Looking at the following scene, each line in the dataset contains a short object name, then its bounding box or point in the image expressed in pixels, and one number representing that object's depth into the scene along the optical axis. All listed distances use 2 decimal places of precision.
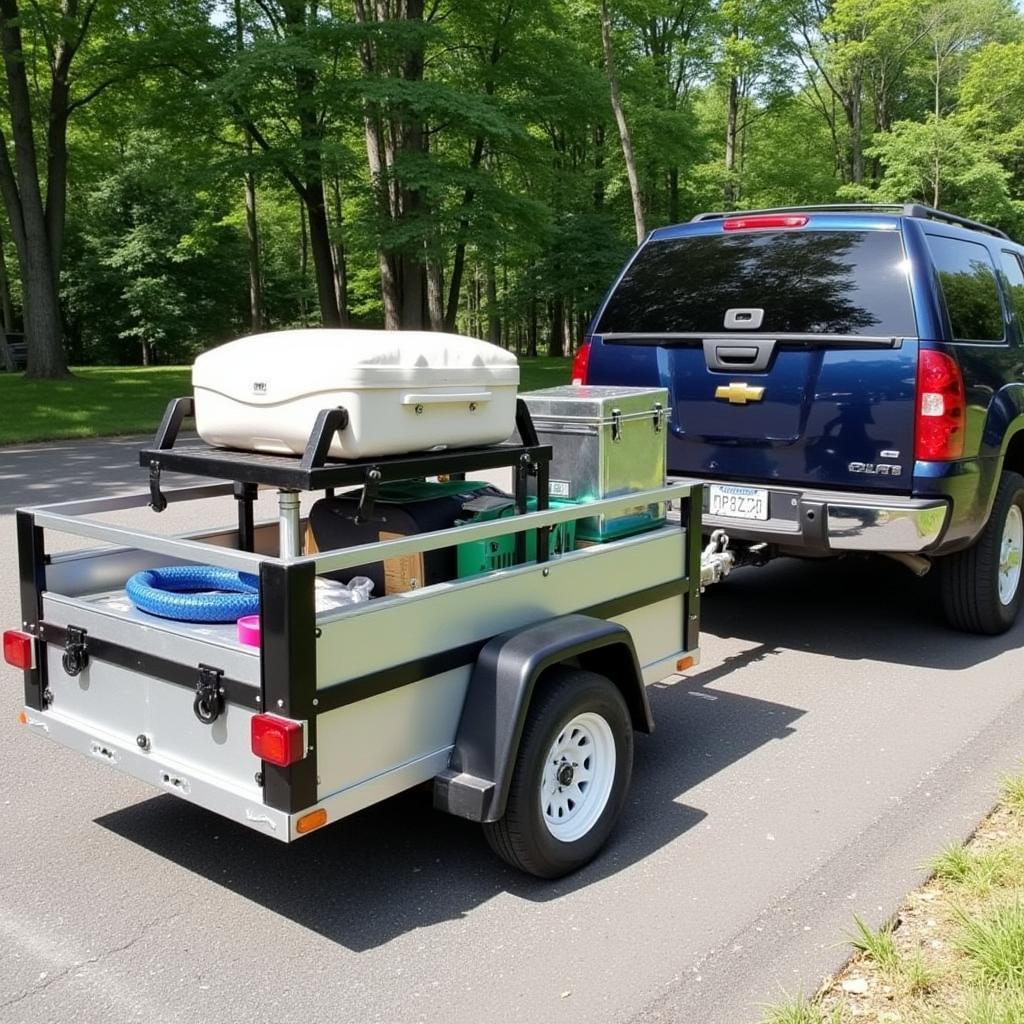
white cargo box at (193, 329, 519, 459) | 3.19
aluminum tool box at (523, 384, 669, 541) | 4.27
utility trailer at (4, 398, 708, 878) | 2.93
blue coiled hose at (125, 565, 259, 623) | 3.38
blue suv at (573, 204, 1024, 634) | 5.39
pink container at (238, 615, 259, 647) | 3.14
